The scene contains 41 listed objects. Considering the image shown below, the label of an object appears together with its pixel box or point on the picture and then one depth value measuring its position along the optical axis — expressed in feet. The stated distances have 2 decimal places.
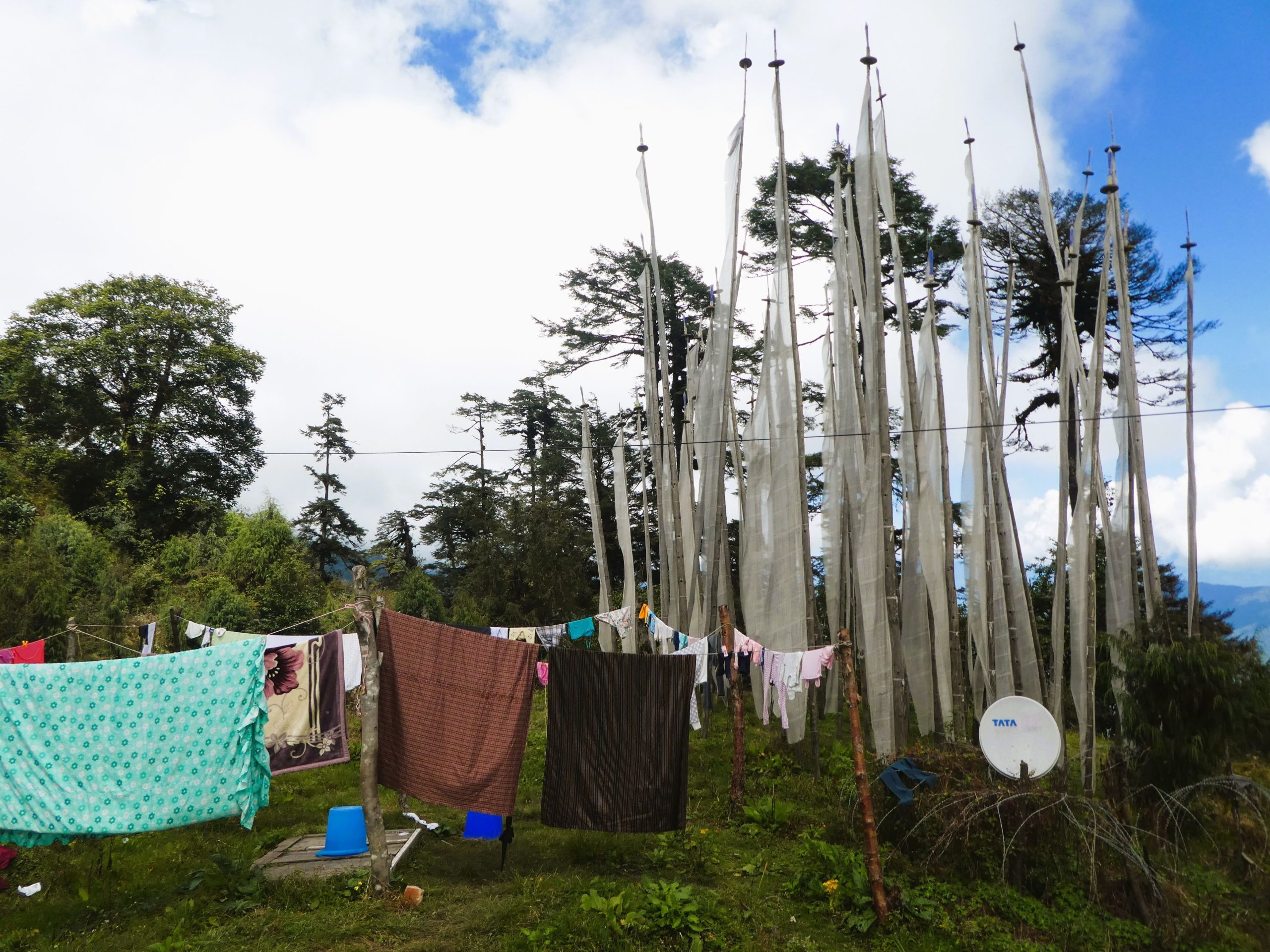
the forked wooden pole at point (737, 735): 21.56
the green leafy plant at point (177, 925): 13.67
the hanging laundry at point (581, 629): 28.25
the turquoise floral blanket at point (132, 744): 14.49
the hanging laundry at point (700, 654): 21.97
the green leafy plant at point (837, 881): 16.53
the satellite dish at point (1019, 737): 17.80
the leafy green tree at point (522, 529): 51.19
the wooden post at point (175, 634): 25.84
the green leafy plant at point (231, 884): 15.61
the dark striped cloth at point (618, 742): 17.26
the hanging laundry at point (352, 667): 20.74
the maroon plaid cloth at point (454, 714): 16.48
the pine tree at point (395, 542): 69.05
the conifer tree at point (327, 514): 65.87
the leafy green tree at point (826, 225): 45.14
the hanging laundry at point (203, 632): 24.45
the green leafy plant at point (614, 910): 14.69
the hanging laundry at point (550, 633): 29.01
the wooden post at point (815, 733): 24.90
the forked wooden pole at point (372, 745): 15.99
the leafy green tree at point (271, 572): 44.98
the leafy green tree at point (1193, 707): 17.84
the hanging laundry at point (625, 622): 31.81
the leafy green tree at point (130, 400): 54.19
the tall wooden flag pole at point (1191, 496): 27.07
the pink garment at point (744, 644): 21.36
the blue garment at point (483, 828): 19.40
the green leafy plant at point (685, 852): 18.38
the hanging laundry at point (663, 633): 24.86
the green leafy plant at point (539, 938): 14.10
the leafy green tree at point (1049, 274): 43.32
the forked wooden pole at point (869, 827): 16.17
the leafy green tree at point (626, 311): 55.73
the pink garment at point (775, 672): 20.80
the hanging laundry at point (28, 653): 20.95
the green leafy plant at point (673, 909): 14.93
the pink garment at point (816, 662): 20.12
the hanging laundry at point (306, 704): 17.34
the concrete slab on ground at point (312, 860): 17.11
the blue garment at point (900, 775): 18.90
